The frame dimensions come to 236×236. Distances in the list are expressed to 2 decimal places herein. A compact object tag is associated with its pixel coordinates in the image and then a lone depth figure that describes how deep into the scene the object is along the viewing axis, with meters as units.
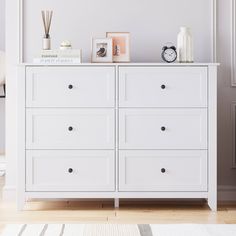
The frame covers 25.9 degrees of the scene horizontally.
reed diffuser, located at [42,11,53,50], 3.00
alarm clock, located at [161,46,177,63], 3.05
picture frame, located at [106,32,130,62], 3.04
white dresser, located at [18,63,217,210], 2.85
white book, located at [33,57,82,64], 2.89
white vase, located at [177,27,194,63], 2.96
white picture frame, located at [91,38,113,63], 3.00
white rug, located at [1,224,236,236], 2.28
